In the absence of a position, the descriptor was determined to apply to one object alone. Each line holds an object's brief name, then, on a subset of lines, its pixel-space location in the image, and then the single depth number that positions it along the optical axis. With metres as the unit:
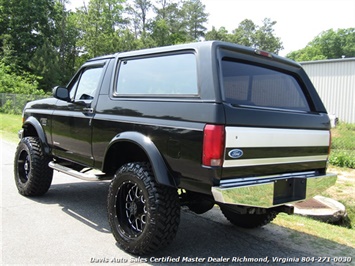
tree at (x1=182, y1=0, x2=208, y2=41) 71.06
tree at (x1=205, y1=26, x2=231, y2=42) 64.56
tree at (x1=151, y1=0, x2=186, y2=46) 63.88
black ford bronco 2.98
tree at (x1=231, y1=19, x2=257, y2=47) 73.81
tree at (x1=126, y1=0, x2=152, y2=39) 66.56
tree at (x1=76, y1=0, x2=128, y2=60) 48.12
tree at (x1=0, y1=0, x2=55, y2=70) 45.72
